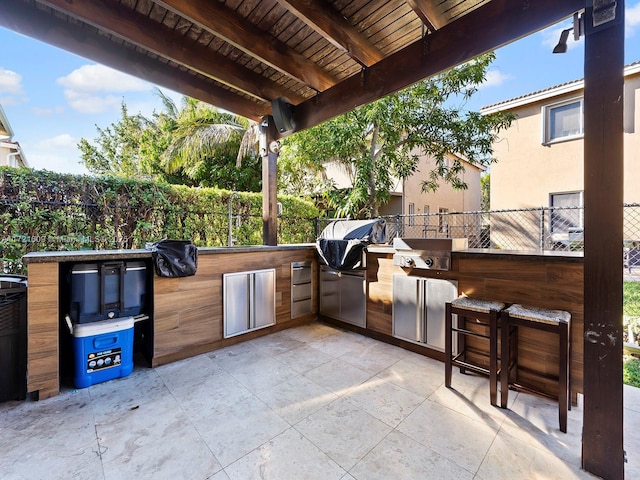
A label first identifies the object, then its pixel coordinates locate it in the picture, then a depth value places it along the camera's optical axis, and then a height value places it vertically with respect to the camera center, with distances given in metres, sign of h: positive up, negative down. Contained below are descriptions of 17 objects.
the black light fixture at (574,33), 1.67 +1.30
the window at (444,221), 8.13 +0.62
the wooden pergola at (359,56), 1.52 +1.74
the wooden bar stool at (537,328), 1.89 -0.73
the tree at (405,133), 5.28 +2.11
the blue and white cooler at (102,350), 2.41 -1.01
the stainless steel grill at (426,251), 2.86 -0.13
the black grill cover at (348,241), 3.57 -0.03
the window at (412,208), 10.02 +1.12
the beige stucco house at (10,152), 6.87 +2.91
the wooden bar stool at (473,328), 2.18 -0.80
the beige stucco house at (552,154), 6.53 +2.33
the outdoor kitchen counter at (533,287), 2.20 -0.42
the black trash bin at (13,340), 2.16 -0.82
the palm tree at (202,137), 8.92 +3.24
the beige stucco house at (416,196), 9.41 +1.66
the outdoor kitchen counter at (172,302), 2.25 -0.66
